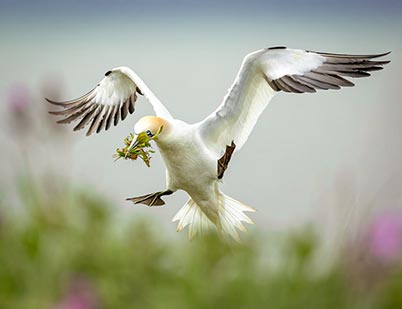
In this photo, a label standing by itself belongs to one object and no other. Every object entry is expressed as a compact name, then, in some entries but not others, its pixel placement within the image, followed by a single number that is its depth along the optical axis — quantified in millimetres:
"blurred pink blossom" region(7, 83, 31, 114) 18710
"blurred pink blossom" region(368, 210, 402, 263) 15610
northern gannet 19134
